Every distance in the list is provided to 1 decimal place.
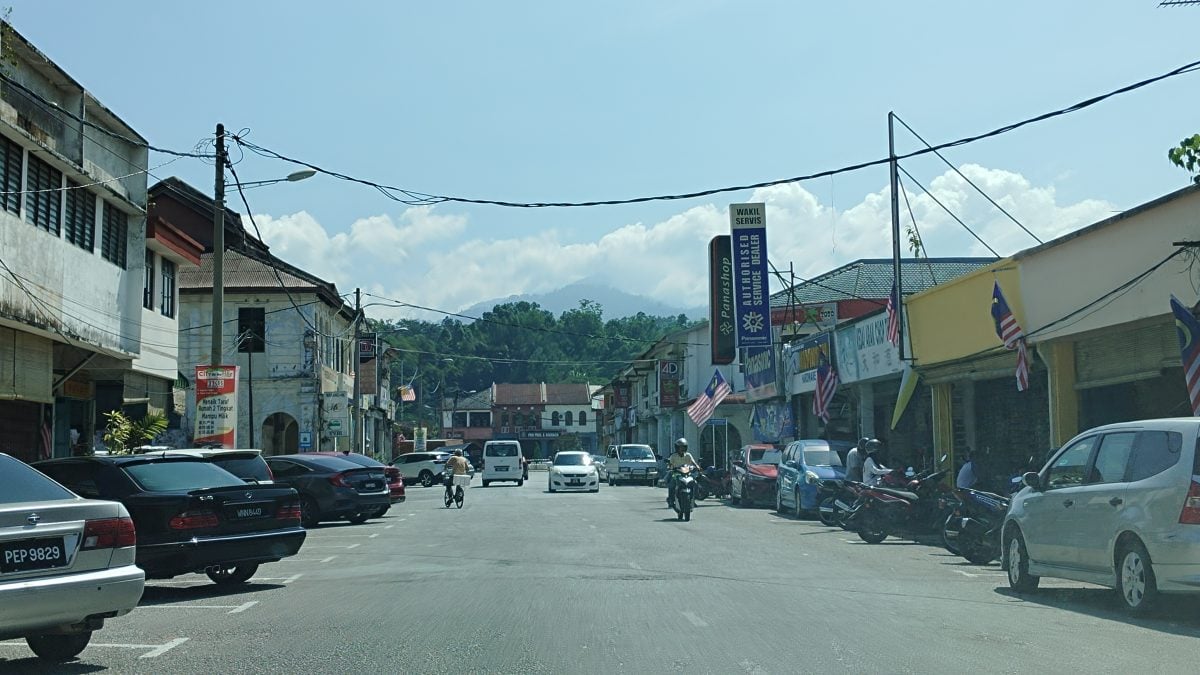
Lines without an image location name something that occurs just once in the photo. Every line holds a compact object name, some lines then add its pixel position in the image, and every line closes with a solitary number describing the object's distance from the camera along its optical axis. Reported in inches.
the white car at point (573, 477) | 1636.3
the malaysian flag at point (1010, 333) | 890.1
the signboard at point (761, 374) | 1761.8
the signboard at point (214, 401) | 940.6
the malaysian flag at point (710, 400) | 1738.4
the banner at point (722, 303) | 1763.0
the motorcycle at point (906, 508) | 773.3
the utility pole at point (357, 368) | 1948.8
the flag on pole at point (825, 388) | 1397.6
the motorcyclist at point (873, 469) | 847.1
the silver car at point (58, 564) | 306.5
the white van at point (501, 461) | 1918.1
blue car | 1032.8
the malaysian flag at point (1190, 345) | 653.3
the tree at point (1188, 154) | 695.1
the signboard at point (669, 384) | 2775.6
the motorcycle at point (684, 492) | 1007.0
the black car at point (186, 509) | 484.4
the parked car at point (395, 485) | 1238.9
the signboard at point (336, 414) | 1892.2
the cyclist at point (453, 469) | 1269.7
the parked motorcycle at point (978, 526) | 643.5
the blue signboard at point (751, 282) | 1640.0
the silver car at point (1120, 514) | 403.5
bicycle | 1258.6
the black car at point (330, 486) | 1003.3
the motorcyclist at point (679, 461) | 1035.9
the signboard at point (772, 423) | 1705.2
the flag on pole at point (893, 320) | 1151.1
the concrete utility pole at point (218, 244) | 956.0
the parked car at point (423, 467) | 2214.6
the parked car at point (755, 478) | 1229.1
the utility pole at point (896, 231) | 1103.0
